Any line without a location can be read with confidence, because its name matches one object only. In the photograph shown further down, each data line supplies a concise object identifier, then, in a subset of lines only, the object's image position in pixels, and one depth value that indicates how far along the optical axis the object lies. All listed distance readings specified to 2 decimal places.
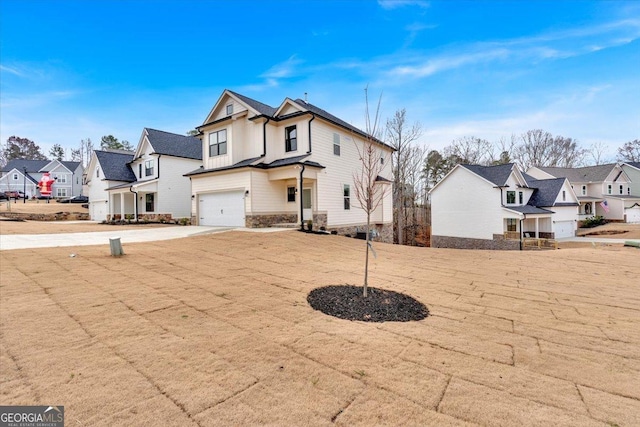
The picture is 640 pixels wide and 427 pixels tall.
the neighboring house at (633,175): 34.84
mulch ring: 4.35
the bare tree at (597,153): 43.80
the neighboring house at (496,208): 23.34
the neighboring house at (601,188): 32.62
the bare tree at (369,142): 5.21
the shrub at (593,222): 31.53
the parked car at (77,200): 40.38
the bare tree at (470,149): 38.66
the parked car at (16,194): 43.31
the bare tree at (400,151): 30.36
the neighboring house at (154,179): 23.33
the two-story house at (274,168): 16.00
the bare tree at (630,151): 44.09
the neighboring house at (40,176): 49.00
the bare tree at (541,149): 41.72
